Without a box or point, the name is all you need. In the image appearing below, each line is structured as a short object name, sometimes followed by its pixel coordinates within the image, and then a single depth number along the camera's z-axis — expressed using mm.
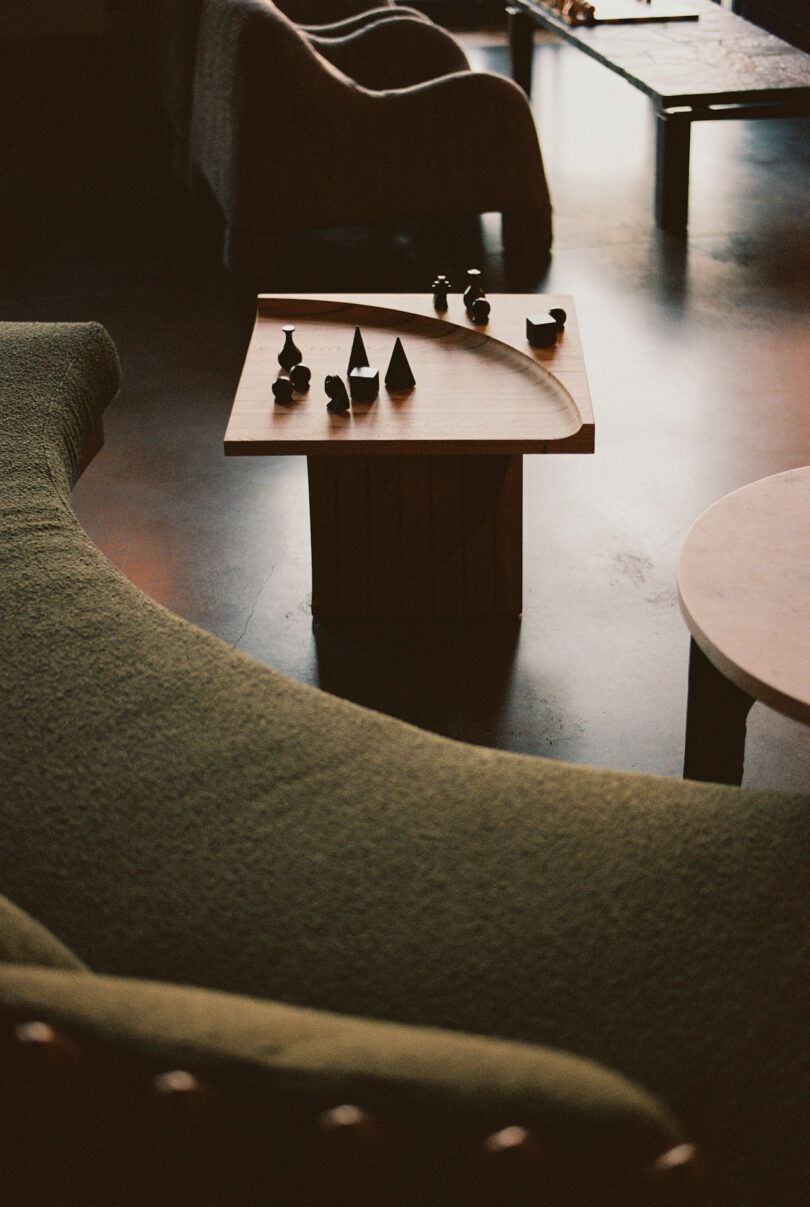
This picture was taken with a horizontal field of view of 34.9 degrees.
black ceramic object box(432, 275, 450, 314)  3191
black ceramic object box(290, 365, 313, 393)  2764
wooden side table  2586
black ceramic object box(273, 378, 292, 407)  2719
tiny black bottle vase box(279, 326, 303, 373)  2906
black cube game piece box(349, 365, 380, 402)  2713
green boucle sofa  886
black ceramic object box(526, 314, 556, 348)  2934
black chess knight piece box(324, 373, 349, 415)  2670
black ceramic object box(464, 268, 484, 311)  3191
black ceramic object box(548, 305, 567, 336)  3025
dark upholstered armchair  4742
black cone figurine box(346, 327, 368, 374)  2836
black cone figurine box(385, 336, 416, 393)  2771
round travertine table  1788
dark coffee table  5129
